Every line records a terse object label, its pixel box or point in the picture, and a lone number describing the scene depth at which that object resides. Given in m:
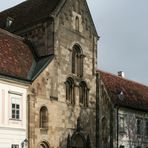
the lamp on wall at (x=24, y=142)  38.73
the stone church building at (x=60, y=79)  40.41
